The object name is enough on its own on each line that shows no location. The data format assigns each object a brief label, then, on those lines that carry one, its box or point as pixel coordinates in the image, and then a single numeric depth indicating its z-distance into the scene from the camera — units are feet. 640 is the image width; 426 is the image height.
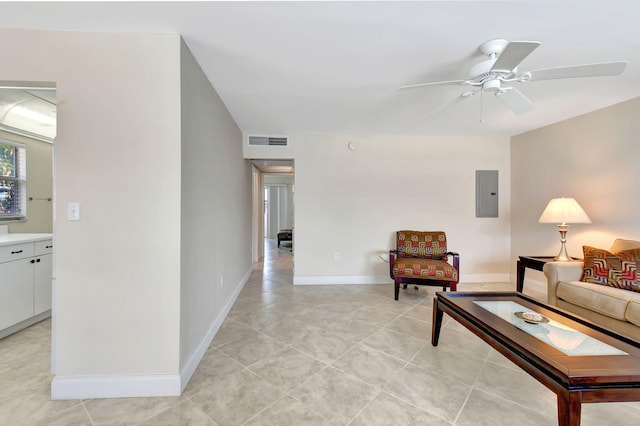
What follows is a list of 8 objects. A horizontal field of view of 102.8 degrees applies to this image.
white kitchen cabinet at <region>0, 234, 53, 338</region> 7.26
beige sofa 6.45
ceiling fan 4.78
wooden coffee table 3.51
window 9.39
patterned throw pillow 7.31
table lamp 9.32
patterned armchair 10.53
